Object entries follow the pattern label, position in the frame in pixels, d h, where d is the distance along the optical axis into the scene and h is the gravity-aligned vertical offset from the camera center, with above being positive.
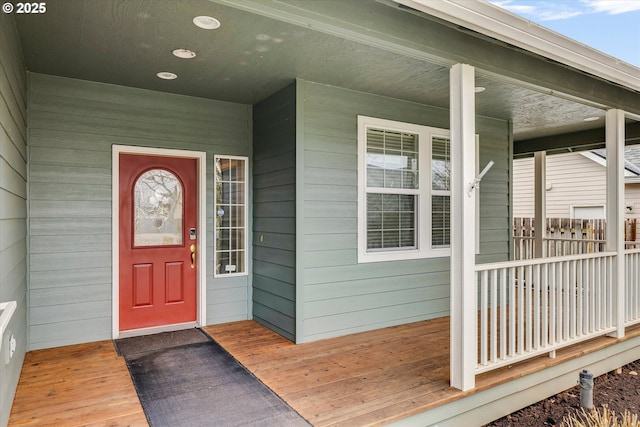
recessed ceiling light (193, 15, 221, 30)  2.66 +1.31
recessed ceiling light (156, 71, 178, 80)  3.72 +1.32
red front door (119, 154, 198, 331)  4.21 -0.28
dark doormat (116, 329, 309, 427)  2.58 -1.29
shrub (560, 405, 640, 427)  2.73 -1.55
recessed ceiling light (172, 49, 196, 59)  3.18 +1.31
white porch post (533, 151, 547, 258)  7.37 +0.27
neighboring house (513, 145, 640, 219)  9.88 +0.79
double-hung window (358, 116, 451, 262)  4.49 +0.30
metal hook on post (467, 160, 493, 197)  2.90 +0.22
